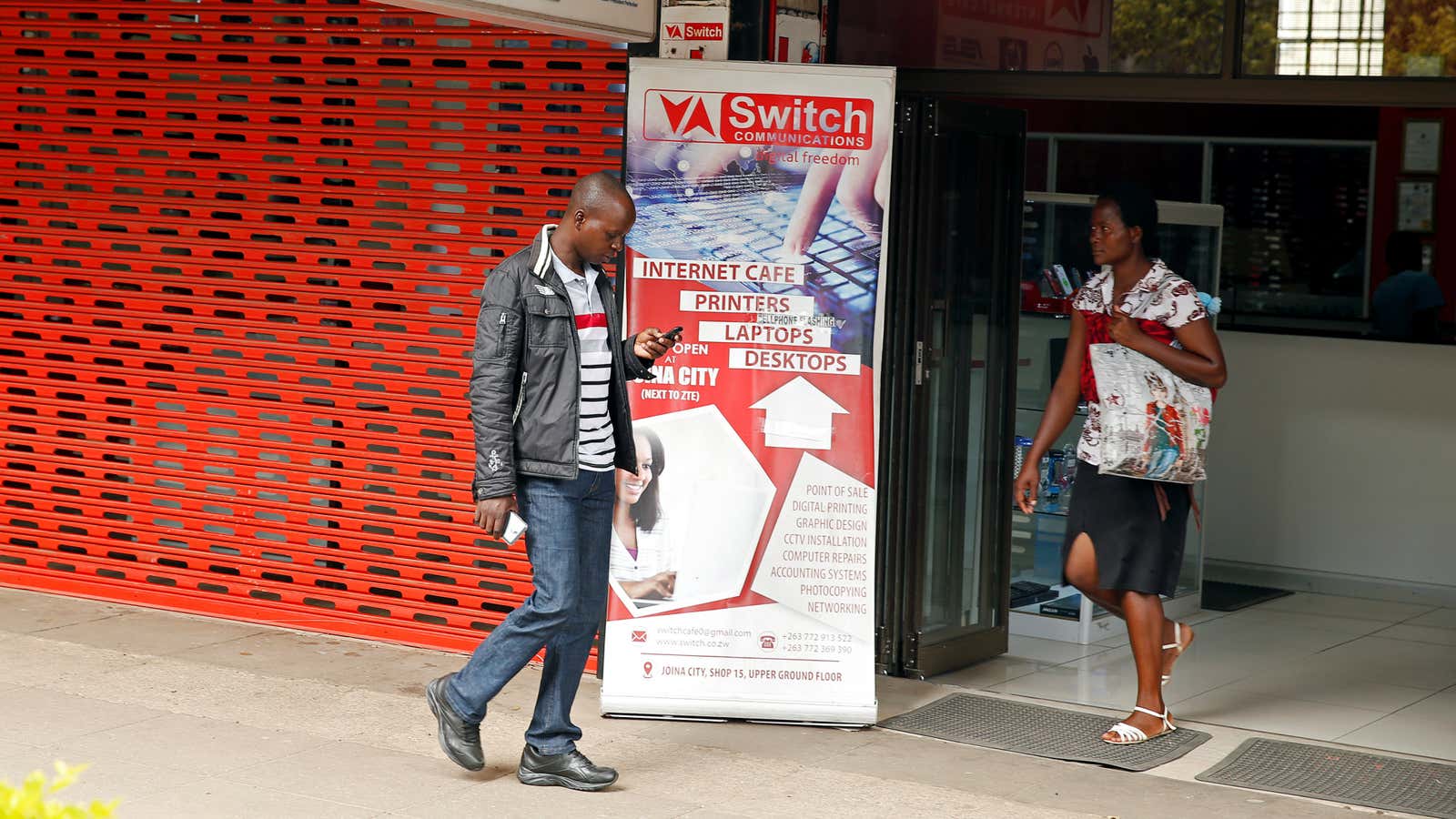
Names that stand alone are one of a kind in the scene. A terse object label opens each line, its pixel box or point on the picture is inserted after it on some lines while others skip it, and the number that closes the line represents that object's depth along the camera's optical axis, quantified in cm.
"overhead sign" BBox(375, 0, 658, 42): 508
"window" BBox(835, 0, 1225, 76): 593
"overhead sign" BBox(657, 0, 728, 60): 620
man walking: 508
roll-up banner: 592
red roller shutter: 677
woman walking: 585
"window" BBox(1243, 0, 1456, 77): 557
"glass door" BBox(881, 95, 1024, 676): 650
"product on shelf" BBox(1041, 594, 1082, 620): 769
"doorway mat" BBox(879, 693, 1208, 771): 577
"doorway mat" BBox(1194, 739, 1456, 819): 536
